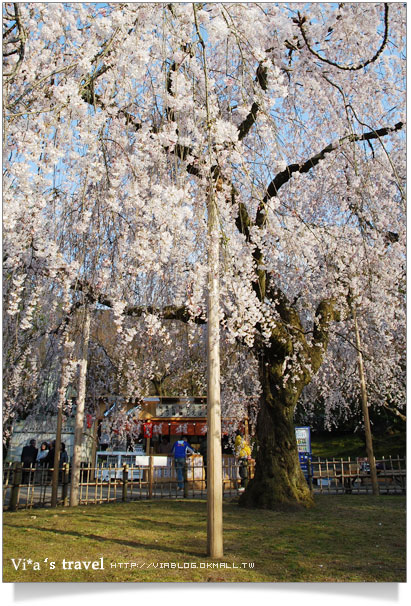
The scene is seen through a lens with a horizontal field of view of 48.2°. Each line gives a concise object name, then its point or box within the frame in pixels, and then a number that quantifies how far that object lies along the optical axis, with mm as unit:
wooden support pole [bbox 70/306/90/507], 6398
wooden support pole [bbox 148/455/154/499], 7898
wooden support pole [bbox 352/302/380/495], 7844
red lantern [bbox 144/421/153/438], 11430
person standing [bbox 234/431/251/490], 8448
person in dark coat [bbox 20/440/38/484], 8641
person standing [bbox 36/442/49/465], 10284
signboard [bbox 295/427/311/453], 9625
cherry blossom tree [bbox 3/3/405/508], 3258
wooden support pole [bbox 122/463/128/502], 7448
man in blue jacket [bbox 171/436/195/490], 9173
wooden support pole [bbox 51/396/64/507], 6352
